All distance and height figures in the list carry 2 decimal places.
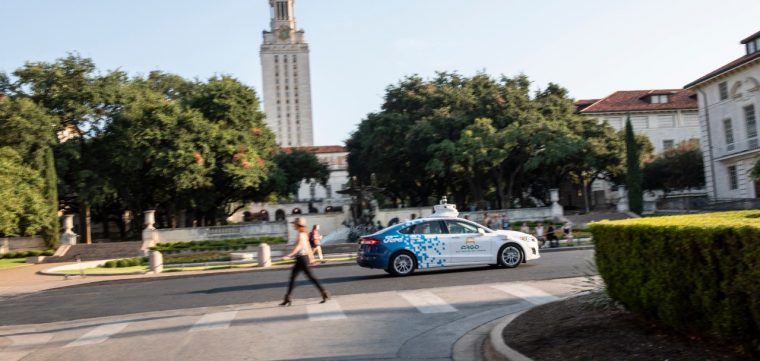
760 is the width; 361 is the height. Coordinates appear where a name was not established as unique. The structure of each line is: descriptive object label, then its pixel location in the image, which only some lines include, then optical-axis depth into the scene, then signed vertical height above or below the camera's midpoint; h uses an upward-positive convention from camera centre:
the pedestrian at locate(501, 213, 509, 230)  33.09 -0.30
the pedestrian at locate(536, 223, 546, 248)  29.22 -0.86
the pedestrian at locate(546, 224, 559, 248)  29.03 -1.08
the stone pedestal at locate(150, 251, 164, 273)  27.05 -0.92
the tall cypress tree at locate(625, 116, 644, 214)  49.25 +2.39
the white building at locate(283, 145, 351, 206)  111.90 +7.45
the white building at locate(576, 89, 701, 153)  70.88 +9.42
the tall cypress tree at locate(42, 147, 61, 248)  46.41 +3.10
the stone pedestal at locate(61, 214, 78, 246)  47.81 +0.60
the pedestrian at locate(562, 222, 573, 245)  30.60 -0.89
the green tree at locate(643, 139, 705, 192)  60.78 +3.28
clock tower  141.62 +28.94
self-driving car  17.17 -0.64
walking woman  13.05 -0.62
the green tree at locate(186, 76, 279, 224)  48.59 +6.59
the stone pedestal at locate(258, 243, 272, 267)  26.80 -0.93
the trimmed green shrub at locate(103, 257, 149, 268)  31.78 -1.04
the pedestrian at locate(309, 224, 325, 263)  26.86 -0.41
